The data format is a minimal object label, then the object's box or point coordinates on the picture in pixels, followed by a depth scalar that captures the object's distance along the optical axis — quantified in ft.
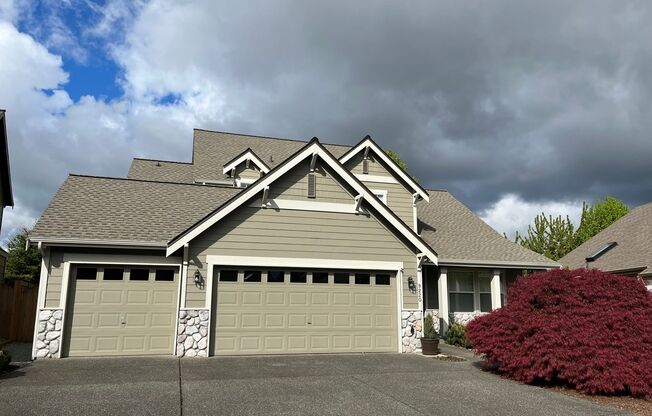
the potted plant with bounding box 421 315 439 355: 45.62
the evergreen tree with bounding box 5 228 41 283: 94.58
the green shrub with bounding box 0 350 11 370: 32.83
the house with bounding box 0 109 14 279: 59.82
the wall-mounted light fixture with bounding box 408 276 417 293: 47.57
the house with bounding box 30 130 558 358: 40.73
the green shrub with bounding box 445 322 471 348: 52.95
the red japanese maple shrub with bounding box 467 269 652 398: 30.53
